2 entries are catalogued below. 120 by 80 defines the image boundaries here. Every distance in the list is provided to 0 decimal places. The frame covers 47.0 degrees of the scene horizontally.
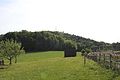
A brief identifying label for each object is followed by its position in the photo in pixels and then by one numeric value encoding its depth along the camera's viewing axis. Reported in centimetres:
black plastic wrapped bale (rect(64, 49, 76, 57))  4361
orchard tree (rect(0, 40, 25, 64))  3201
